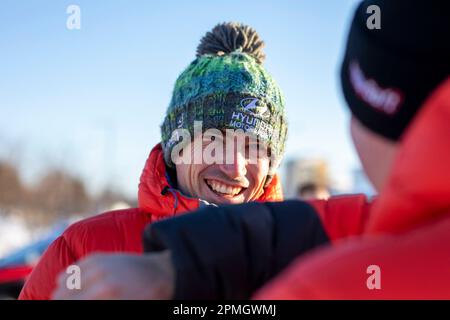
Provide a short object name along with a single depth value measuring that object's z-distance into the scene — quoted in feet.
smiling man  8.47
